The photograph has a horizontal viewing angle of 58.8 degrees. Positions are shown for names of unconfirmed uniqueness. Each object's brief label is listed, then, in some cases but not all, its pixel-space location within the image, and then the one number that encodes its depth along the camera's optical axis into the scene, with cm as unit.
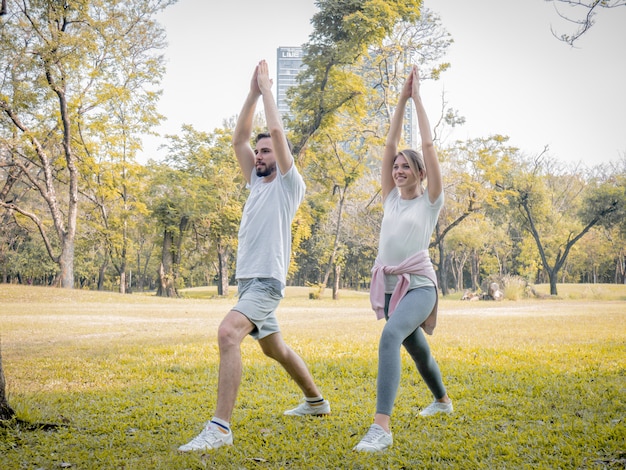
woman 383
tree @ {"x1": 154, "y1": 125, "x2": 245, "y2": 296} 3506
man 354
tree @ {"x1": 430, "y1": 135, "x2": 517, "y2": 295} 3319
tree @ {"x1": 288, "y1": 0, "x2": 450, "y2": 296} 2280
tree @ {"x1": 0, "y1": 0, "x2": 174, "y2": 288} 2602
